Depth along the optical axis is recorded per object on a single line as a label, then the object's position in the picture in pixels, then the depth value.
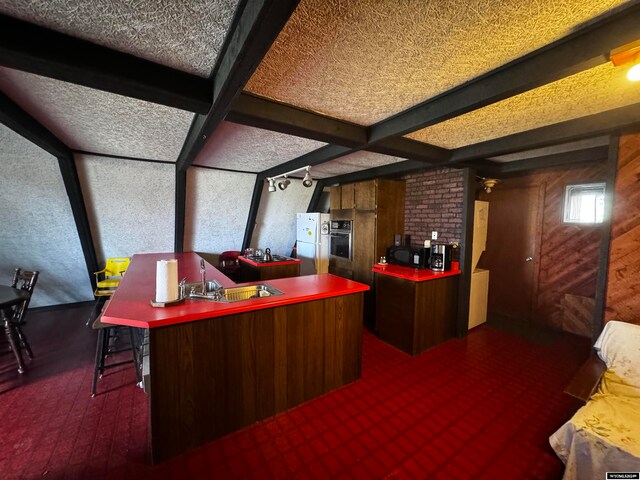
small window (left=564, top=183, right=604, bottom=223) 3.25
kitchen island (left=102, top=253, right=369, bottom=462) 1.65
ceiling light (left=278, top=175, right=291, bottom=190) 3.21
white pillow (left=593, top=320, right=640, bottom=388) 1.85
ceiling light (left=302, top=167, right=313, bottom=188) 2.83
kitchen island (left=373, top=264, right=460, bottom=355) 2.98
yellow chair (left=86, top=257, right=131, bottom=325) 3.89
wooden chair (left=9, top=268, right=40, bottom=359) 2.62
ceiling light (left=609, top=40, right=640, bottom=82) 1.08
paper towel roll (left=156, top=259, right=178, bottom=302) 1.78
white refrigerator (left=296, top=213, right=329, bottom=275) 5.00
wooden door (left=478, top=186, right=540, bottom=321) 3.84
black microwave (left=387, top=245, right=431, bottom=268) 3.36
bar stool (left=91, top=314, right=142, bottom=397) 2.15
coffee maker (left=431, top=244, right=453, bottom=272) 3.27
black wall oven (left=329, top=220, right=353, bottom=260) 4.28
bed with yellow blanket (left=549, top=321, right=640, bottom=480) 1.32
